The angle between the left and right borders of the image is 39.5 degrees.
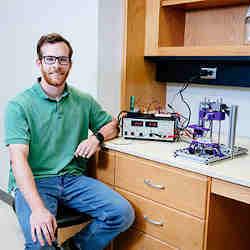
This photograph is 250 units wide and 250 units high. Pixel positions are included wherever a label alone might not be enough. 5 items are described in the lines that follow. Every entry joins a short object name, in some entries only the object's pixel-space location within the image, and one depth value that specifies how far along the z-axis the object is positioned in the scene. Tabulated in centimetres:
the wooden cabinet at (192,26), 211
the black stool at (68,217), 168
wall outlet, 216
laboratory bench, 153
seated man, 169
